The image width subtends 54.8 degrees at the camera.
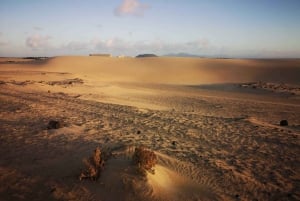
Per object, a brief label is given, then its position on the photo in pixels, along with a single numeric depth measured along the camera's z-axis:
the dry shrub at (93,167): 6.34
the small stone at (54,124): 11.16
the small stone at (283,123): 13.70
